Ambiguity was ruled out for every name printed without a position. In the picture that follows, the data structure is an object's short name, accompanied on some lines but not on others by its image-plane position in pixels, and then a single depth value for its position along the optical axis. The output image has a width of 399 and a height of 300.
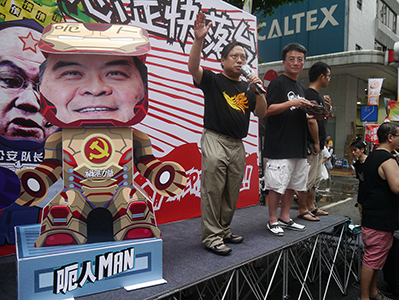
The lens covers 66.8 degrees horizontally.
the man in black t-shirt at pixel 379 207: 2.45
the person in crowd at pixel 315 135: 3.22
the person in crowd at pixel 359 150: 3.58
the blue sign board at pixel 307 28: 13.98
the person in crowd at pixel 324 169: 6.05
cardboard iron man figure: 1.68
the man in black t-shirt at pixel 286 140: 2.71
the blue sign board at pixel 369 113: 11.95
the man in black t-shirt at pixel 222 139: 2.23
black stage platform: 1.65
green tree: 7.69
